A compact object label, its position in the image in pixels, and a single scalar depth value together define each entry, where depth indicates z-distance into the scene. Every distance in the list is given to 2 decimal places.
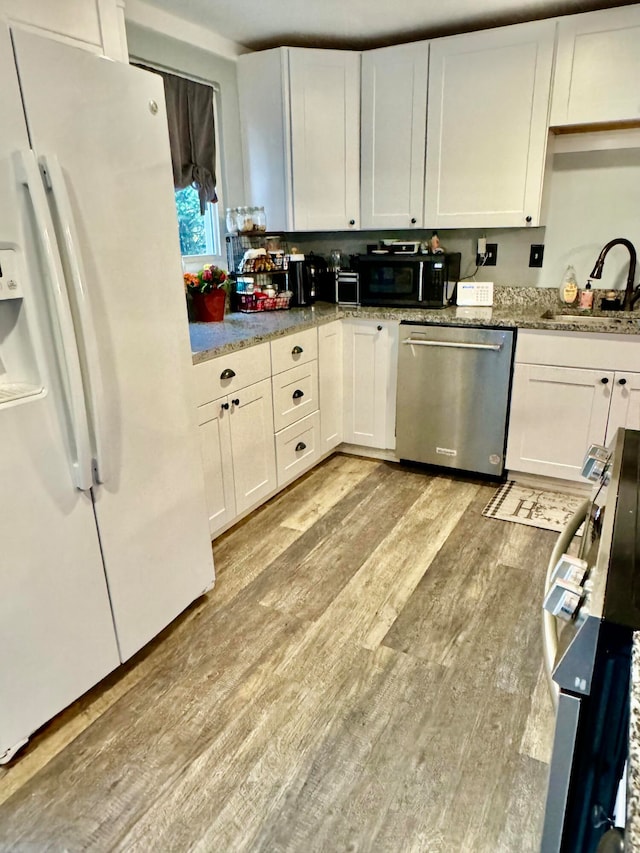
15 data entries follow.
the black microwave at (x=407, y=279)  3.19
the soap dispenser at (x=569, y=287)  3.15
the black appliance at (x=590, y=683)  0.67
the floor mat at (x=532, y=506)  2.81
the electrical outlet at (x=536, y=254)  3.25
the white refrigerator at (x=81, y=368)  1.38
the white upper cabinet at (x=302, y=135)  3.14
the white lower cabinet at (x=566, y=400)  2.73
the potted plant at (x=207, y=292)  2.89
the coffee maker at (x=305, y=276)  3.39
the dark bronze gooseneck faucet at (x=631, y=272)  2.92
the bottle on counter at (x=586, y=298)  3.12
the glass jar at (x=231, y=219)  3.34
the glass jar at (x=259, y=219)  3.35
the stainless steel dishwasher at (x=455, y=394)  2.98
